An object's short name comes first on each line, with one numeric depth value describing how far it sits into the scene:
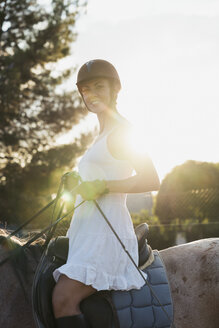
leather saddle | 2.06
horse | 2.32
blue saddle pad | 2.15
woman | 1.96
